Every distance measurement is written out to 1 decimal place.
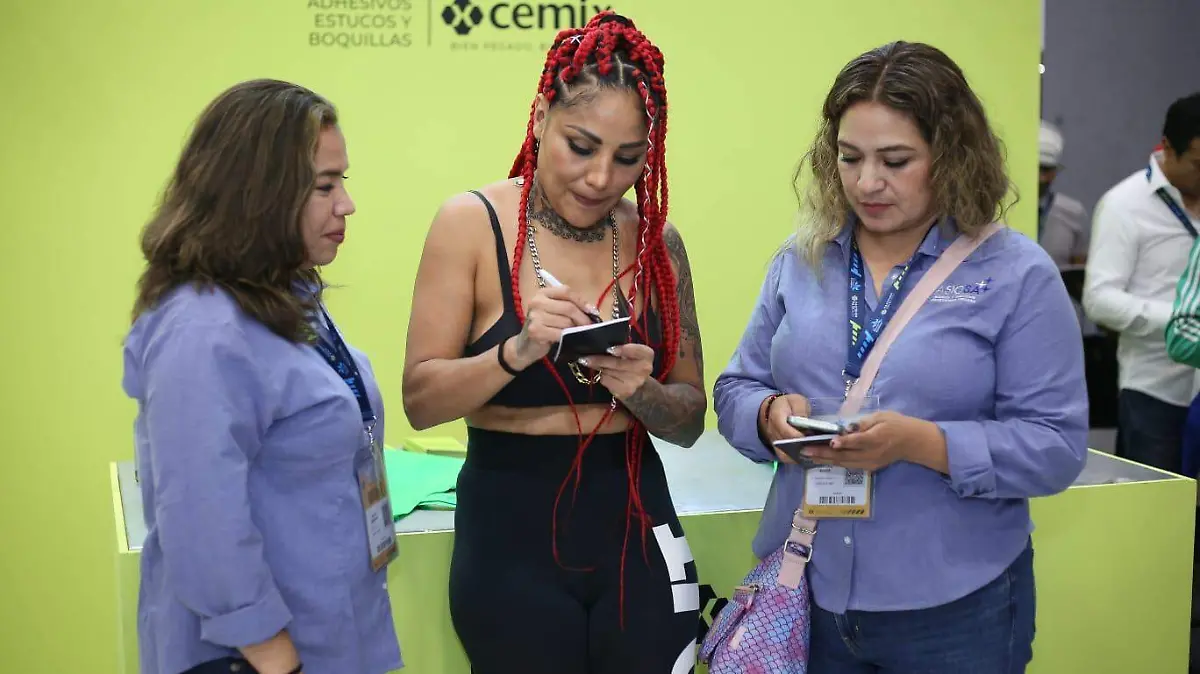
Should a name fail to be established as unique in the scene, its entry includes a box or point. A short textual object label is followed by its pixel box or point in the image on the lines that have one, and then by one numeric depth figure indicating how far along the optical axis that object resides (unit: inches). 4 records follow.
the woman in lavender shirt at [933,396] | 70.9
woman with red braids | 70.8
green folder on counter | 97.7
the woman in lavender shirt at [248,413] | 57.5
